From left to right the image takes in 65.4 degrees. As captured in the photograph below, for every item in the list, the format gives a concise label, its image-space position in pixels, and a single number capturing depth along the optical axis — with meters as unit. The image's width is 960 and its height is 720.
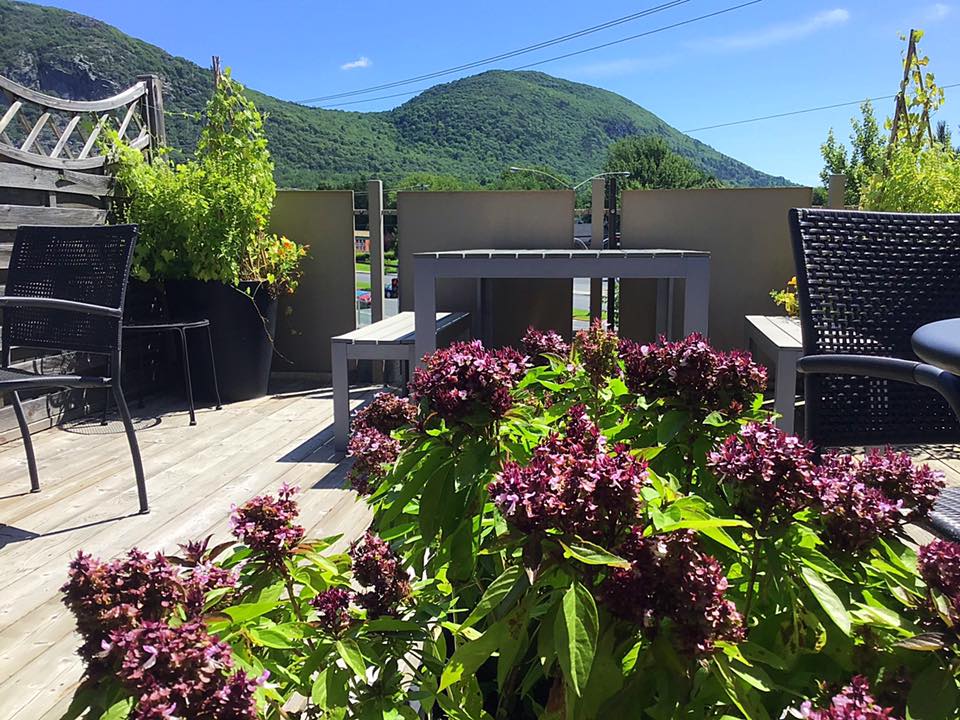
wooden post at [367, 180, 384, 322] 5.00
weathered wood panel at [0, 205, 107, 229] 3.53
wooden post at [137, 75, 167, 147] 4.68
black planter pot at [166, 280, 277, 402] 4.27
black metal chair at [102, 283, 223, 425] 3.98
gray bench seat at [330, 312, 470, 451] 3.37
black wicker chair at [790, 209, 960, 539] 1.37
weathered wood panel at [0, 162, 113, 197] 3.54
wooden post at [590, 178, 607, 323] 4.79
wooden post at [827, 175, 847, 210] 4.58
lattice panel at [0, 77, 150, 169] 3.64
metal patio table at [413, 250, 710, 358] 3.16
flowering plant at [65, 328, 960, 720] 0.62
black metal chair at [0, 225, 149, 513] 2.53
